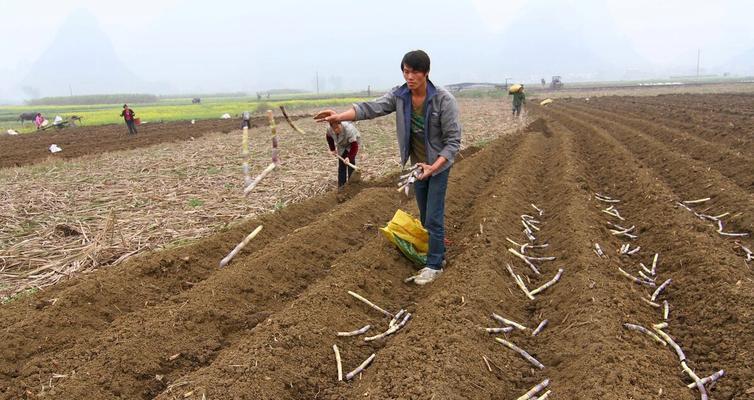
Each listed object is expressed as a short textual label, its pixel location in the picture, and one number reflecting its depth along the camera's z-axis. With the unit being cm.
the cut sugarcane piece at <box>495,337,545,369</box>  380
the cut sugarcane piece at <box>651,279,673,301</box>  481
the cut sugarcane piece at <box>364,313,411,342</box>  423
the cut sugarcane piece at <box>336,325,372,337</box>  420
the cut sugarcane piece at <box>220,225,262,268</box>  575
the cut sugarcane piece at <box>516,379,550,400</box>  336
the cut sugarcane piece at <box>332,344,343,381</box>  372
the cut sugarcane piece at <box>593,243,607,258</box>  555
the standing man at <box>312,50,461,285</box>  473
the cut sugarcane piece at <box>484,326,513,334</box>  416
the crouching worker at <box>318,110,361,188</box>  852
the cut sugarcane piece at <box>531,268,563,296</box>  500
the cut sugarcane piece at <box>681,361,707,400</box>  335
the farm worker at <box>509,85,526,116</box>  2176
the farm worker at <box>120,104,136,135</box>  2328
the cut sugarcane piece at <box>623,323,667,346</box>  398
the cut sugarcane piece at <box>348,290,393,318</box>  466
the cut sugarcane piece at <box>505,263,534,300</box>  495
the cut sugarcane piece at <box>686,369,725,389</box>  344
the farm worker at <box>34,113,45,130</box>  2944
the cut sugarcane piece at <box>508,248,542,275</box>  552
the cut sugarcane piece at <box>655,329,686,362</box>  377
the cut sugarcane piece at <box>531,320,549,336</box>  425
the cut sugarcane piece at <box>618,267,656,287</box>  510
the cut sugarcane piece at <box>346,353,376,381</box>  372
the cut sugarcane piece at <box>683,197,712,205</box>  784
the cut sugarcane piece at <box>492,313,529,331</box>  427
